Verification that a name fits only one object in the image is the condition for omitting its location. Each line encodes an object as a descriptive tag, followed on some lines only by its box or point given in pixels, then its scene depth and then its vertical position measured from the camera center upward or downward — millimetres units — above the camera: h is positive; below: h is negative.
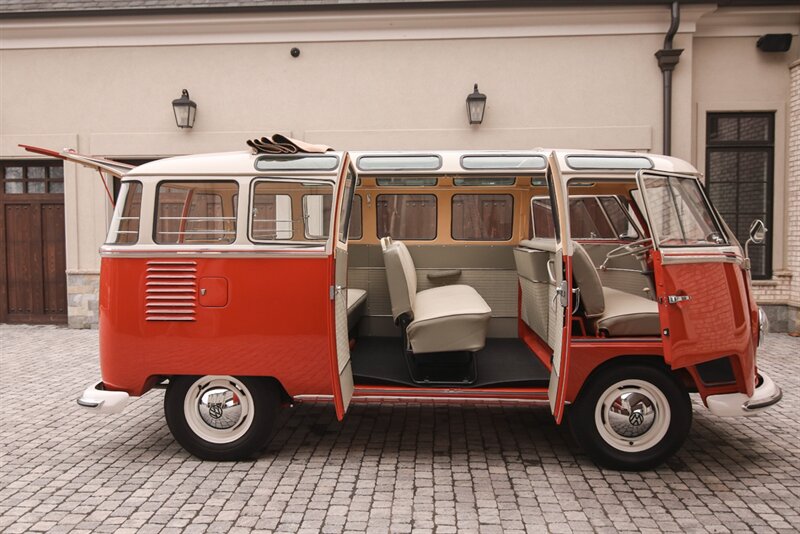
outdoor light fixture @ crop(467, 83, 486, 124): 9641 +2359
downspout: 9586 +2985
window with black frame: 9969 +1386
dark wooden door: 10836 +248
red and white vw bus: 4207 -459
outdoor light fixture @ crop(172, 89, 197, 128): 9922 +2367
